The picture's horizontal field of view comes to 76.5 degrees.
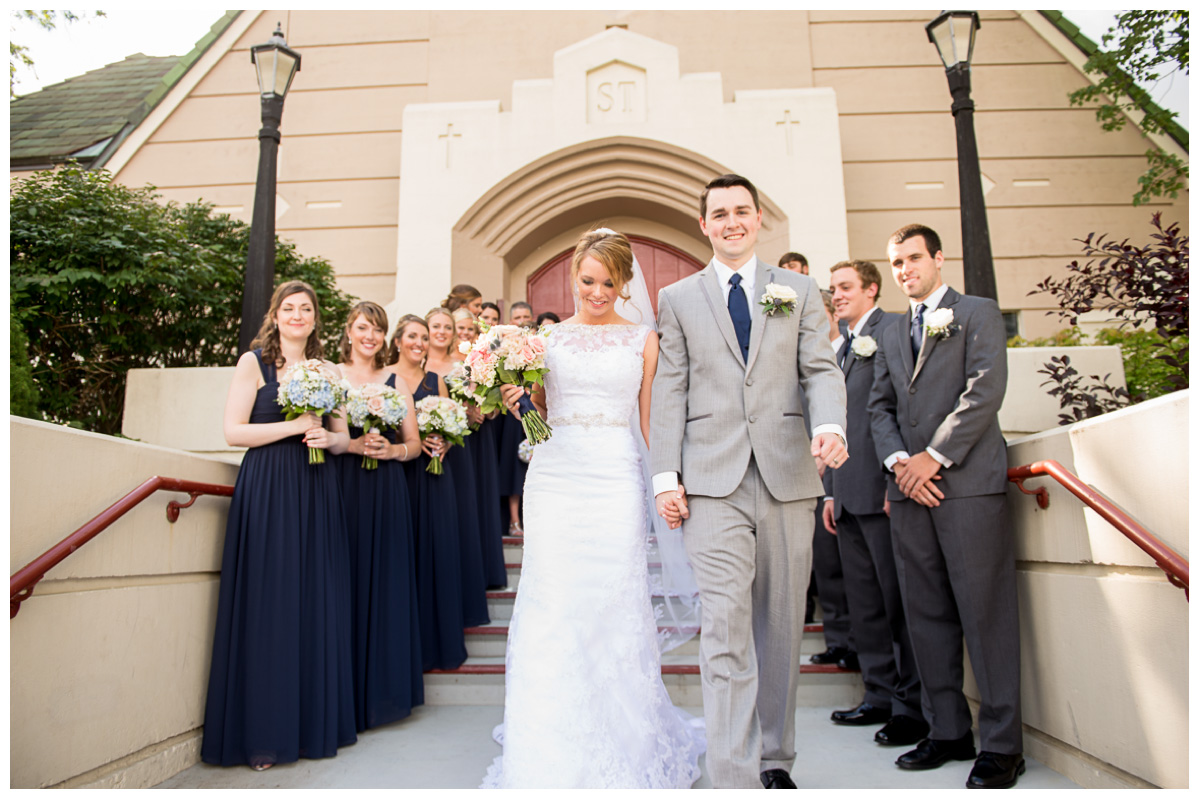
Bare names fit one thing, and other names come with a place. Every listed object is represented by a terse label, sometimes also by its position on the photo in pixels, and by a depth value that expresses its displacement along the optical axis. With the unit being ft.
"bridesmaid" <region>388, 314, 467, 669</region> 15.21
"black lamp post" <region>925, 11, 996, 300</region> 19.07
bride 10.13
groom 9.21
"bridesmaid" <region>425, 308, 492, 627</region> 16.71
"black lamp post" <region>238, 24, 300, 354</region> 19.43
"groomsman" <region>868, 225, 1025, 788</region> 10.61
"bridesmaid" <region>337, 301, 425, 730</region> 13.46
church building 29.63
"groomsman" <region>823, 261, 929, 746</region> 12.45
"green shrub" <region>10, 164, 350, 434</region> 18.92
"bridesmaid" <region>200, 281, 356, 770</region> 11.51
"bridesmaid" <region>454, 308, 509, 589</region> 18.58
